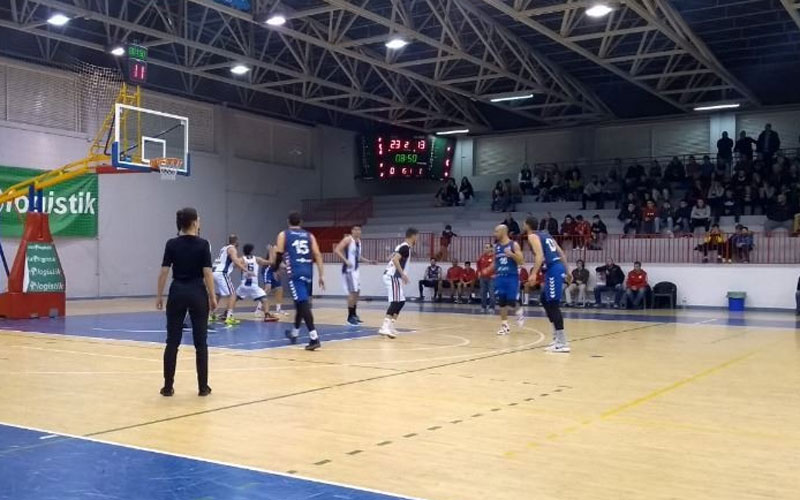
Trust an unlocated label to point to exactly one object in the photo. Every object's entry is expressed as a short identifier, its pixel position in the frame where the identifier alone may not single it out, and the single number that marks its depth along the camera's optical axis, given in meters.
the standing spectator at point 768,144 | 29.73
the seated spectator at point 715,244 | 25.39
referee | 8.02
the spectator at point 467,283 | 27.58
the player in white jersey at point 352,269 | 16.73
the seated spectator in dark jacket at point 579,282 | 25.98
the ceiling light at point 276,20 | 21.80
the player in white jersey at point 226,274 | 16.31
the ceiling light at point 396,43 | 24.31
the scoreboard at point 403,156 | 34.81
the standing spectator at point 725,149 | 30.69
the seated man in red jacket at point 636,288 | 24.80
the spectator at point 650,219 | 27.63
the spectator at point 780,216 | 26.70
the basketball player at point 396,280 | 14.05
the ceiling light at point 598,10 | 21.11
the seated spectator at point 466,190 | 35.88
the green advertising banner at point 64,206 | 25.86
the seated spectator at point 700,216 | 27.38
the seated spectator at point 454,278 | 28.03
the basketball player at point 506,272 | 14.93
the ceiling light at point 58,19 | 22.05
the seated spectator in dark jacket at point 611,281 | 25.47
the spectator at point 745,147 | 30.11
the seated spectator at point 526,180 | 34.84
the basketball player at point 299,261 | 11.99
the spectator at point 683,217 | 27.67
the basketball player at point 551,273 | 12.05
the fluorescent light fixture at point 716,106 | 31.53
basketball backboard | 20.55
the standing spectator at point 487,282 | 23.05
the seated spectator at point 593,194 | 31.41
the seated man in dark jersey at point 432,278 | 28.72
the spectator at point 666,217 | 27.73
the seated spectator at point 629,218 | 28.19
